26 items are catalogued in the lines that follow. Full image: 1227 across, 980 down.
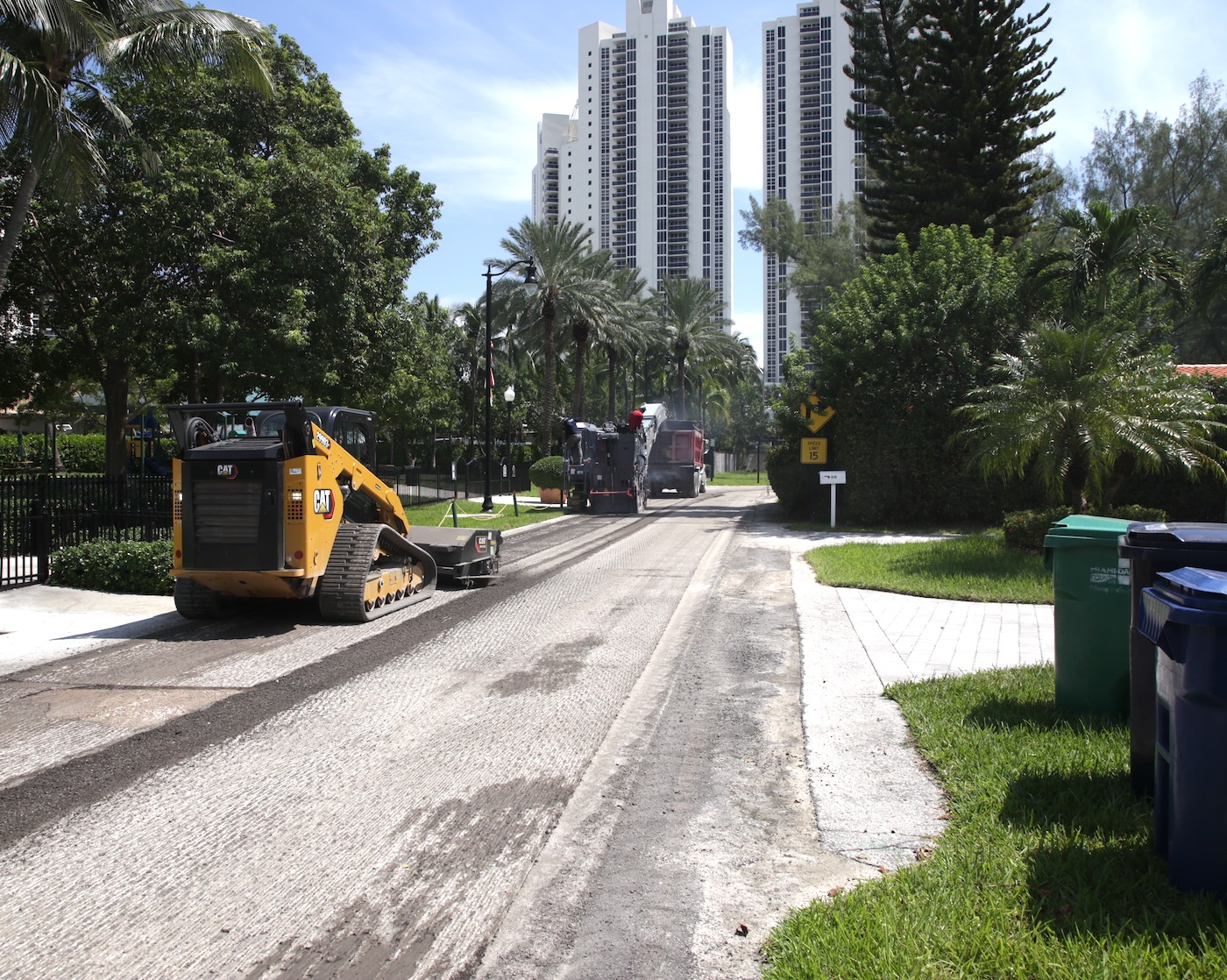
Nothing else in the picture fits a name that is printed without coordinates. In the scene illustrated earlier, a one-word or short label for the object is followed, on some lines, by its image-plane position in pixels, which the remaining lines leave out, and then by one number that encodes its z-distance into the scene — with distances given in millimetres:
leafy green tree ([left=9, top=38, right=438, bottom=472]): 18750
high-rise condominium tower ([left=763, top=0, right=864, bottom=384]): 113438
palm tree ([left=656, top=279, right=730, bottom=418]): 52562
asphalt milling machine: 27891
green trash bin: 5410
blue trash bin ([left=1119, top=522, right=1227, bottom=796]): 4105
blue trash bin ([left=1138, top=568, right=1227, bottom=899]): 3279
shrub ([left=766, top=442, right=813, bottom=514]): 24016
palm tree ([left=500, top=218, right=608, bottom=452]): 37312
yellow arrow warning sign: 21547
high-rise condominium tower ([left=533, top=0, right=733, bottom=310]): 135875
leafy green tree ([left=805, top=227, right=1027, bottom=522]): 19828
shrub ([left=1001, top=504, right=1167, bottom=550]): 12758
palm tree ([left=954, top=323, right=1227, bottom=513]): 12250
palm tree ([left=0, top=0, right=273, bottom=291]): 13758
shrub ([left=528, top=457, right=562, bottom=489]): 32156
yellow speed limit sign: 21641
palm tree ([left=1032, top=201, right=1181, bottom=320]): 17859
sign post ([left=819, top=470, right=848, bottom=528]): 19984
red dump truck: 36406
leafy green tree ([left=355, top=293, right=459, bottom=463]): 23594
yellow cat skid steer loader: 8977
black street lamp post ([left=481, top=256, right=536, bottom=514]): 27406
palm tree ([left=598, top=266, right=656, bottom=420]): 41938
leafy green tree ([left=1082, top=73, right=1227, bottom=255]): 35938
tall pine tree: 29188
